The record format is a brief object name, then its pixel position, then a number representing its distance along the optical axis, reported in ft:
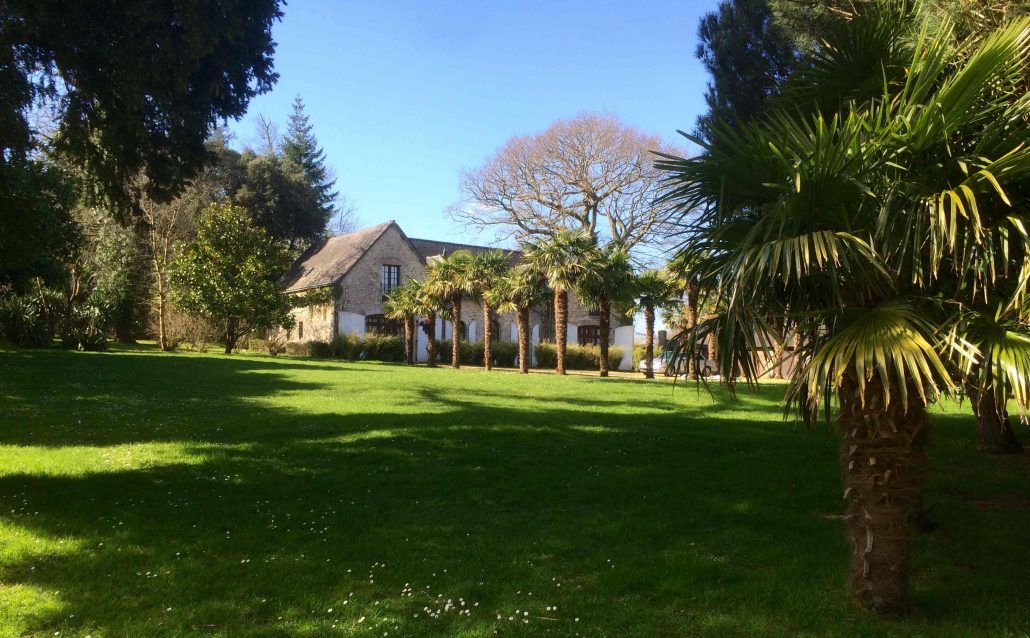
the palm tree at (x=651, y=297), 88.17
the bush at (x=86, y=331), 98.16
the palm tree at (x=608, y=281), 86.79
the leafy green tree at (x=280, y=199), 148.46
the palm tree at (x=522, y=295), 93.61
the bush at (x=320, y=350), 124.77
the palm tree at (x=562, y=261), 88.38
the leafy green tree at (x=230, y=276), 110.52
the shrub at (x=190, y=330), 124.88
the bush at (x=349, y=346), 120.26
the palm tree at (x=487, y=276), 102.47
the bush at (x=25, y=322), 92.68
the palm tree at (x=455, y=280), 102.89
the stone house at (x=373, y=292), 126.11
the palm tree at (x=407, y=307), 108.99
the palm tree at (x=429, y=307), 105.60
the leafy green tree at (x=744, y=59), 35.73
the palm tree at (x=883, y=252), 12.60
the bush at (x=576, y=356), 125.83
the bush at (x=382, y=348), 121.19
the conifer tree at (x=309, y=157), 172.45
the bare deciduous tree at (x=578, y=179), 129.18
